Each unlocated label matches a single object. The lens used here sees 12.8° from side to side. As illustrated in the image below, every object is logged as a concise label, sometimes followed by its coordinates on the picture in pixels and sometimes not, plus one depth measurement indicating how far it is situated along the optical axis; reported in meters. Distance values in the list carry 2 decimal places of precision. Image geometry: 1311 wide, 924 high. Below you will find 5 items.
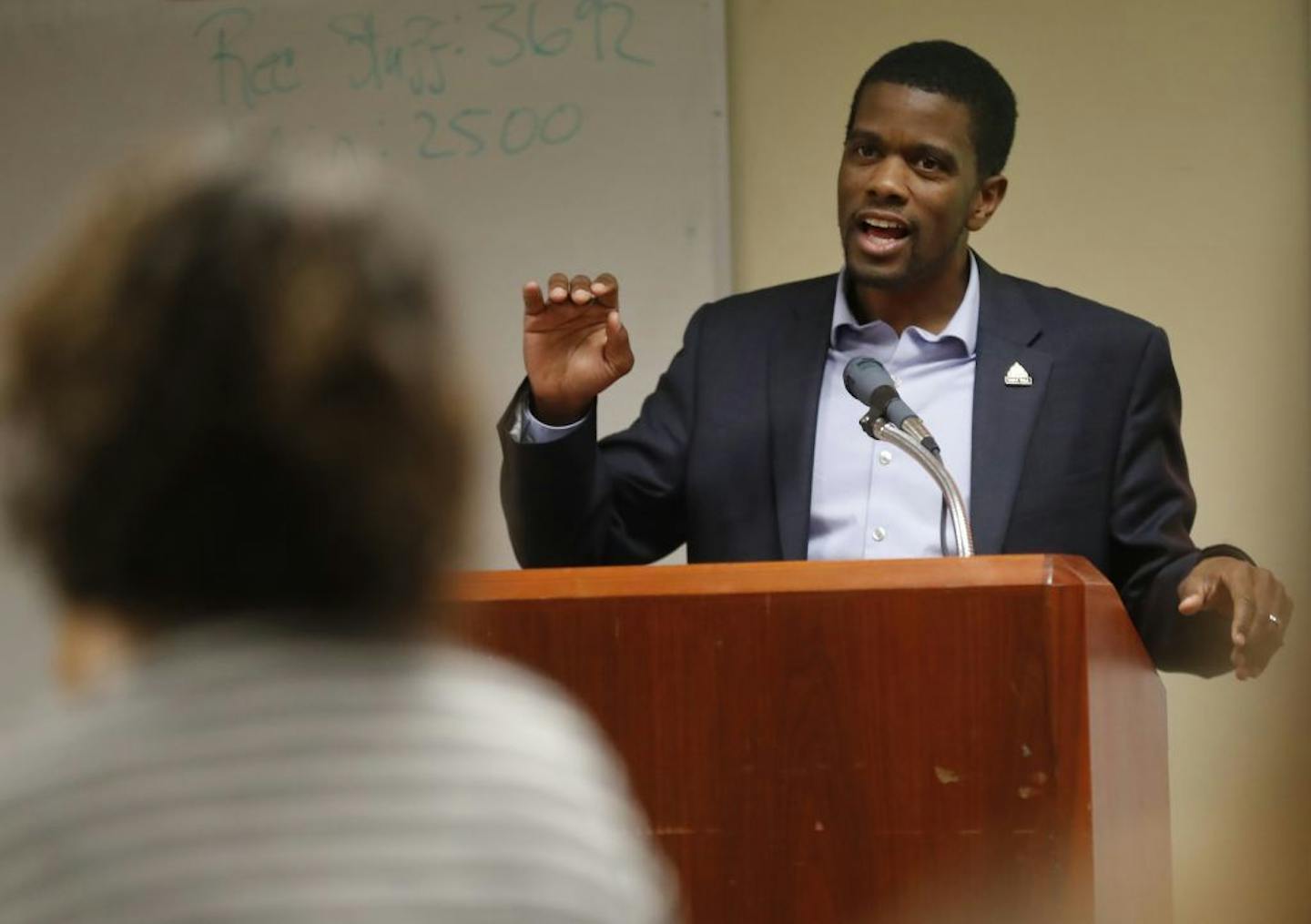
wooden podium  4.82
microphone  5.16
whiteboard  6.25
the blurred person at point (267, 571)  2.86
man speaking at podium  5.34
